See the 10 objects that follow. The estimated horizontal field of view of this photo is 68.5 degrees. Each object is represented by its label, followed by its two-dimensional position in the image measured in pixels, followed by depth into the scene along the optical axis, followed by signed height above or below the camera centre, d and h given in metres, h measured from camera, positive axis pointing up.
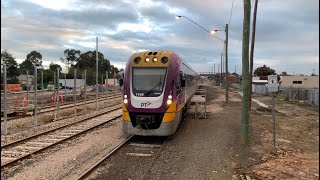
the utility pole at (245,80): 8.42 +0.16
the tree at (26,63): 85.52 +7.53
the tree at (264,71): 96.91 +5.68
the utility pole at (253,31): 16.41 +3.82
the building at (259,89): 38.41 -0.86
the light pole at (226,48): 20.94 +3.32
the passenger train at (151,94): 8.21 -0.36
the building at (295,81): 56.78 +0.93
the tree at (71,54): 93.79 +11.72
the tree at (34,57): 93.79 +10.52
